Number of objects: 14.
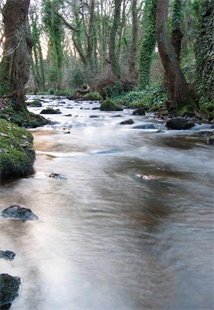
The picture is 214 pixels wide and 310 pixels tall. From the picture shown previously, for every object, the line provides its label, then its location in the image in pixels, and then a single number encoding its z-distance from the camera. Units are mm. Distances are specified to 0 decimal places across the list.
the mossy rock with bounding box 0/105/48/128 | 9456
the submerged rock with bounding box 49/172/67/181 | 4820
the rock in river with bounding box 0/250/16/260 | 2430
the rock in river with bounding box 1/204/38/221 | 3165
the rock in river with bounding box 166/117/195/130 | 10172
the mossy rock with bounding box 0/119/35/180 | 4523
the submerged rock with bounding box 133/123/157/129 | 10852
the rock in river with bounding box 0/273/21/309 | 1935
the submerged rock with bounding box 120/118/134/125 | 11762
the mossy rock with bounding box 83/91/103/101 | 25406
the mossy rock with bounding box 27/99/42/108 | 19906
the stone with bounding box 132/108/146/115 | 14400
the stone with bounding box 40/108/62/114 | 15031
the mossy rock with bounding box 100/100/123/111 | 16516
